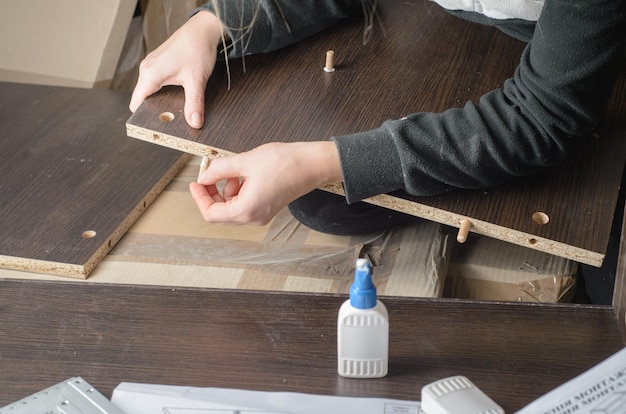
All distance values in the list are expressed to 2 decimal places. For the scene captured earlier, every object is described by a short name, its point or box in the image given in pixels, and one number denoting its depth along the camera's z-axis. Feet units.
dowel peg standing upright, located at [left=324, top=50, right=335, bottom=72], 4.67
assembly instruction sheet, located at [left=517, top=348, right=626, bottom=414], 3.38
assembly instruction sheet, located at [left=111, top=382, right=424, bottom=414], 3.49
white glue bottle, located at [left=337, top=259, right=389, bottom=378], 3.50
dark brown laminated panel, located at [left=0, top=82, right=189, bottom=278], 4.56
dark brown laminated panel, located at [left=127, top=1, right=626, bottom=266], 4.24
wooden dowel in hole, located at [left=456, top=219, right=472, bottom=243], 4.17
